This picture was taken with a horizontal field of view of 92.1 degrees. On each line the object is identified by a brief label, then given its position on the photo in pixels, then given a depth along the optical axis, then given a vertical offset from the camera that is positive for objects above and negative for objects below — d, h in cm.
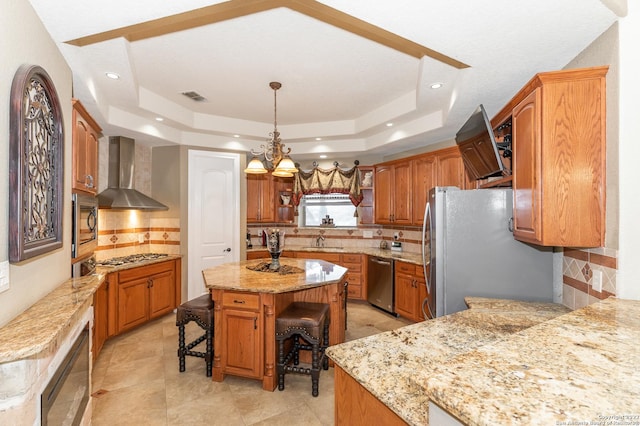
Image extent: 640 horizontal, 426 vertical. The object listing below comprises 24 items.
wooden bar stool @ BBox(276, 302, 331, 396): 253 -101
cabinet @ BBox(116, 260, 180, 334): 358 -104
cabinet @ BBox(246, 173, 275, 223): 546 +23
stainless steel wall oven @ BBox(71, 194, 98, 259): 237 -12
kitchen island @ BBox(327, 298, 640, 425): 69 -44
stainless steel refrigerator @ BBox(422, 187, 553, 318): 229 -33
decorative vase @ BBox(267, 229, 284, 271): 329 -36
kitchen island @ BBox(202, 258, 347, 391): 256 -91
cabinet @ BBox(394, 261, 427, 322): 388 -103
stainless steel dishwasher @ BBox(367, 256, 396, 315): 439 -107
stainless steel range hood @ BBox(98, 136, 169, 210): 402 +46
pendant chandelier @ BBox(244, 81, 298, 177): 330 +57
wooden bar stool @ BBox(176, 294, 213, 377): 275 -99
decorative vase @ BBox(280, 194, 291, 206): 566 +22
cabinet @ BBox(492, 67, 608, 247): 169 +31
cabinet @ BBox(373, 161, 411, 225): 455 +29
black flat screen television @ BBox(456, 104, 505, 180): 216 +50
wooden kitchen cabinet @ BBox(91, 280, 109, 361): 304 -111
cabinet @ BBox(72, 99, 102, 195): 241 +53
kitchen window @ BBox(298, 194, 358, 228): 570 +2
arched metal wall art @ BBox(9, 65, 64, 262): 135 +23
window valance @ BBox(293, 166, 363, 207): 530 +50
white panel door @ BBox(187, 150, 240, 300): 466 -3
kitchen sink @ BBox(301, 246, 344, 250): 540 -65
